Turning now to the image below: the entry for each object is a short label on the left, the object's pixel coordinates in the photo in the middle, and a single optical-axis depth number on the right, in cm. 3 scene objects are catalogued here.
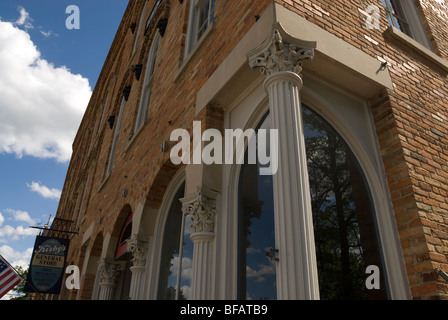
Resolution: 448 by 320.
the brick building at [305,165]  324
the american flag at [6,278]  771
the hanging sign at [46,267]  1003
